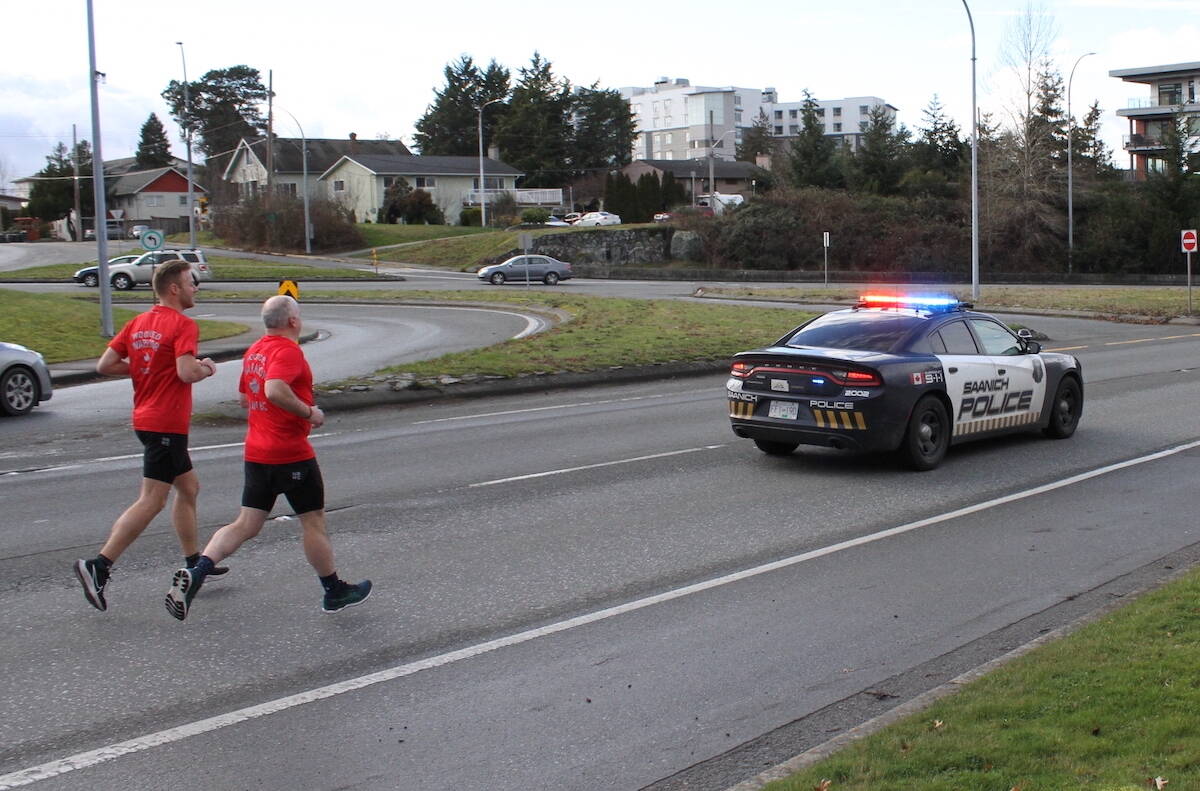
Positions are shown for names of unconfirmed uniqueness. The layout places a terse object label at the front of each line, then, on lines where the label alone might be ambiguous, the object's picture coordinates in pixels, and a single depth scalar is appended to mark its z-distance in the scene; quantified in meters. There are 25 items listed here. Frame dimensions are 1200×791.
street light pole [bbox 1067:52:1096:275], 62.16
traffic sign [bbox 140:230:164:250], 32.62
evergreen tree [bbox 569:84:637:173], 112.38
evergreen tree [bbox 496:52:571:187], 108.81
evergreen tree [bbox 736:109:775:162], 138.38
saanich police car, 10.77
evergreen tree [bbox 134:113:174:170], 131.50
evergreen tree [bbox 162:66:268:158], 116.62
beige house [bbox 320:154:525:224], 96.19
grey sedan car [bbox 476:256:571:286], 55.31
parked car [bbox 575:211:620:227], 81.75
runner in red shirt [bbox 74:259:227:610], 6.78
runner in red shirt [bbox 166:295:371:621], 6.35
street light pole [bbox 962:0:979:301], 40.67
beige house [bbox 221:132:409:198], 100.50
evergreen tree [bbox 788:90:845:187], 84.00
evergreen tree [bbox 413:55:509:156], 117.81
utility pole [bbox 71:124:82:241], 80.51
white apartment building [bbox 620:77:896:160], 167.38
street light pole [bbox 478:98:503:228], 83.31
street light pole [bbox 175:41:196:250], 60.34
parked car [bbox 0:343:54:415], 15.55
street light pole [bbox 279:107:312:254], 71.38
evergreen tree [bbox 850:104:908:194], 81.69
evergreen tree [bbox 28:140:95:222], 103.06
